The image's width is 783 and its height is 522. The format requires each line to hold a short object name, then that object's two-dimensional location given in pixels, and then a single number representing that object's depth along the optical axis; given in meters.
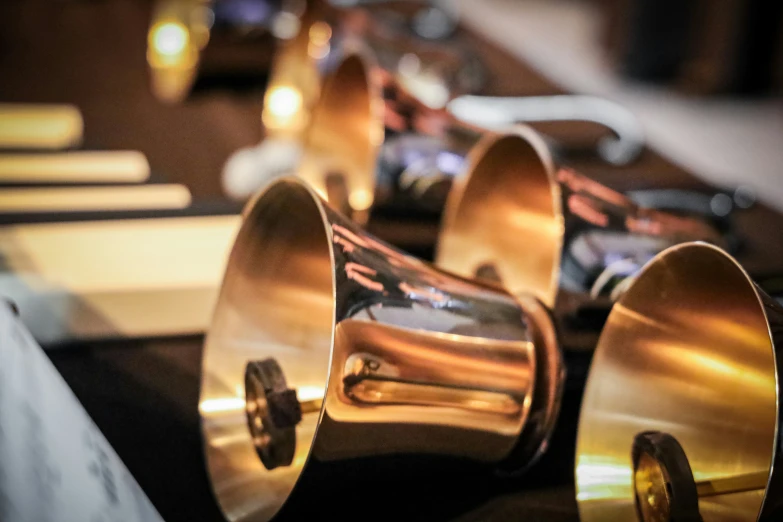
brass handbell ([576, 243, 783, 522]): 0.77
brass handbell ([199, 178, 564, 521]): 0.80
